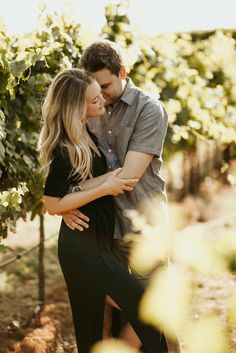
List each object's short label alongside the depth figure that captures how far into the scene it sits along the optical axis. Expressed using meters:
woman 3.78
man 3.93
